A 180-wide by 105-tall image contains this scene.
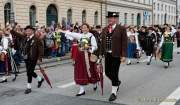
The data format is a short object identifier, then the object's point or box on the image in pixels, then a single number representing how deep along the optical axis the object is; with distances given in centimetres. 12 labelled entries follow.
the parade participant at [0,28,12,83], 1185
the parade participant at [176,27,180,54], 2369
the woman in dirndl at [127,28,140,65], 1747
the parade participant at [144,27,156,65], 1736
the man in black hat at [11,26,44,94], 1013
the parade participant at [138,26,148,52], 1784
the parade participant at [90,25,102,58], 958
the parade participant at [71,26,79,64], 965
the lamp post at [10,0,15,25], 2661
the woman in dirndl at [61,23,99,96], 950
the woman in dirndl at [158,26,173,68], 1540
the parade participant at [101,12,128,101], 895
